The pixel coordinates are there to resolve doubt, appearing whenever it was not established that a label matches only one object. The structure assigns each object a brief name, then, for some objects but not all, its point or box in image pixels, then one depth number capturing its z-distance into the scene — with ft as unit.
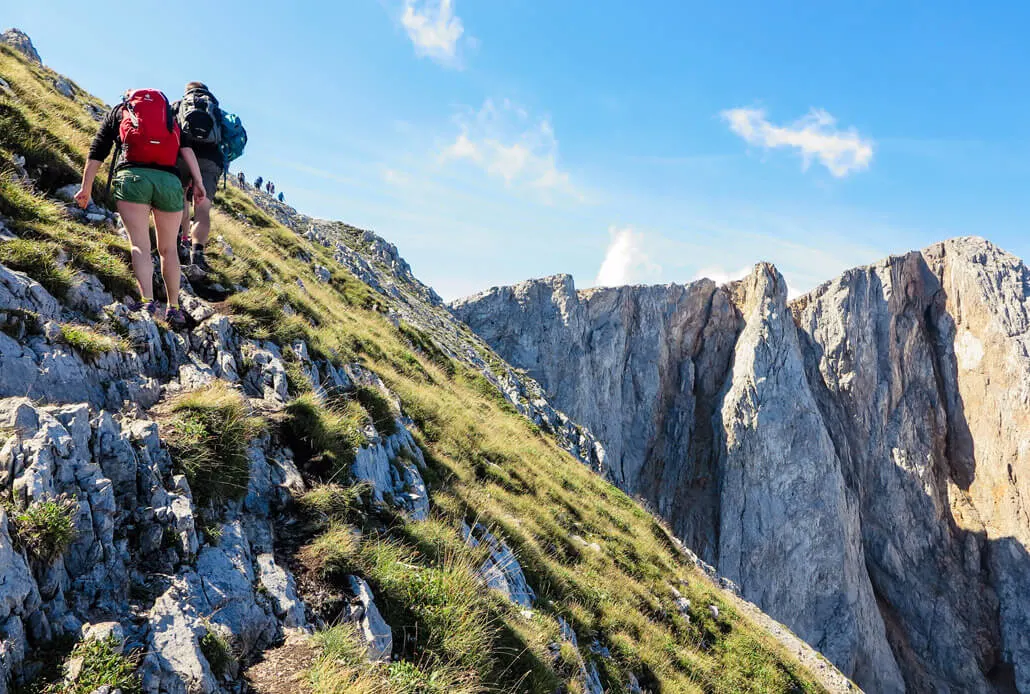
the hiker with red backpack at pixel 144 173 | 21.79
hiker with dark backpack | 28.71
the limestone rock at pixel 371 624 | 15.54
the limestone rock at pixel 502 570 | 24.16
